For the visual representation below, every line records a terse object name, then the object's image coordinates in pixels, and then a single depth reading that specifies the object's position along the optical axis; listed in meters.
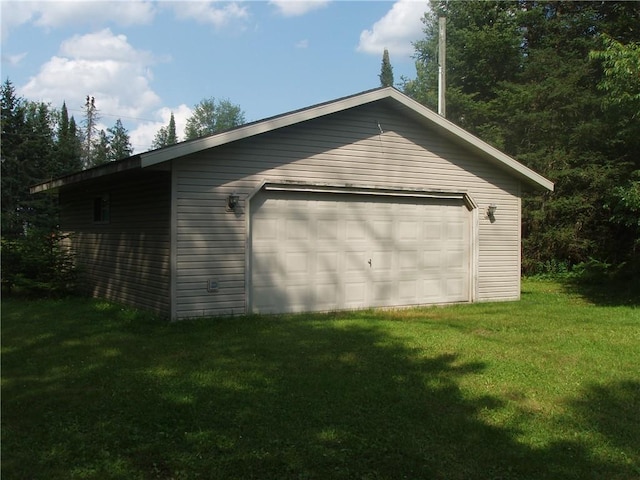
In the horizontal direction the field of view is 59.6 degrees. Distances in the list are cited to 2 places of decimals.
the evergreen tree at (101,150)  44.69
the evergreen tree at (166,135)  64.56
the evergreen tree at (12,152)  26.25
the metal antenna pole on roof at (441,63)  16.66
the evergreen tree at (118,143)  44.53
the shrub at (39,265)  11.51
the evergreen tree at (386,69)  40.72
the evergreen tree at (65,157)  28.61
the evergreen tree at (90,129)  50.23
